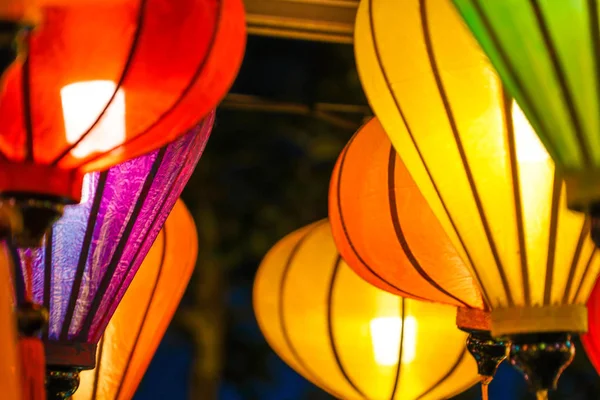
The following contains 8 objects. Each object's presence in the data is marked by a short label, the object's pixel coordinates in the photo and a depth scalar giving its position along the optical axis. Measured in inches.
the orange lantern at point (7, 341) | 53.6
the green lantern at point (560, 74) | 63.2
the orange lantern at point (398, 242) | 85.5
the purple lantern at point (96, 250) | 78.6
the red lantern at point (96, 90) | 65.9
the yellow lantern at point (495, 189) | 72.1
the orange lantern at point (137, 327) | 91.5
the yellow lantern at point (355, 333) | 103.0
